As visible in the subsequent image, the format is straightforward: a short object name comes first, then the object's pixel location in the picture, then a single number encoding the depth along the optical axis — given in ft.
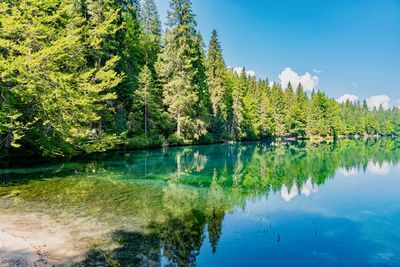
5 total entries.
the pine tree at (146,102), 115.96
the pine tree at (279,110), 260.83
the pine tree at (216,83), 168.04
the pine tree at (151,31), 150.71
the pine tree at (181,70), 127.65
